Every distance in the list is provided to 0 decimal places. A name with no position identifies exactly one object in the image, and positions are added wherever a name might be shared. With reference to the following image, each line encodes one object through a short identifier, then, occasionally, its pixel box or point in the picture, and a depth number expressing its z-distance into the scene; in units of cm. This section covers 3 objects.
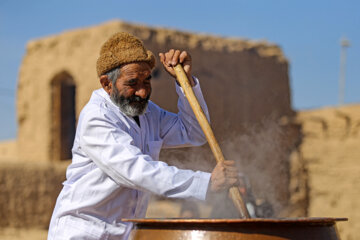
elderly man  468
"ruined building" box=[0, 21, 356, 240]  2103
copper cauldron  430
